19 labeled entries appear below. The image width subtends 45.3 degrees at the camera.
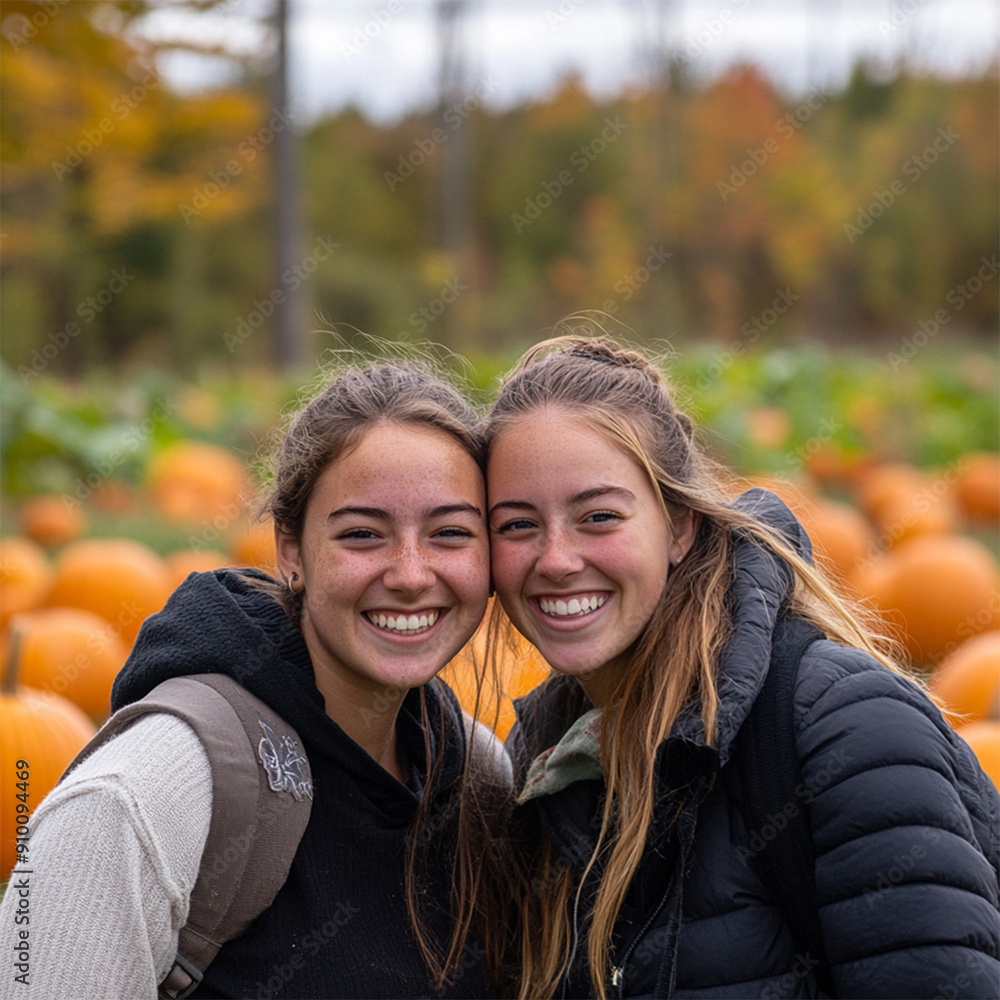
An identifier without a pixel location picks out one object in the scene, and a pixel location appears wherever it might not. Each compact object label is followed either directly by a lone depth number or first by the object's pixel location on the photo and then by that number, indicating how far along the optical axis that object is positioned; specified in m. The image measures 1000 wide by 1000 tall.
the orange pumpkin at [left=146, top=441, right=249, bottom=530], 9.55
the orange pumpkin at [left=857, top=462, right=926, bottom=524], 8.98
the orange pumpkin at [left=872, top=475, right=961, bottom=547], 8.02
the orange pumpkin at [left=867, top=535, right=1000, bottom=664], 6.12
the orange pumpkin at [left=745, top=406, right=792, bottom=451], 10.36
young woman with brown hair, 2.13
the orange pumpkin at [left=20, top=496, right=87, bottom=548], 8.54
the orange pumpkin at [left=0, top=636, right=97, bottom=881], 3.80
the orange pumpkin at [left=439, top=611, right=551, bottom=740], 2.99
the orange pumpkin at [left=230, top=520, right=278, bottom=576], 6.83
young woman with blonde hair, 1.91
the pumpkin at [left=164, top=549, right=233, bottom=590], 6.49
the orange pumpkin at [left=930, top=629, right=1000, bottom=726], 4.50
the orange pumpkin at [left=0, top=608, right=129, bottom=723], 5.03
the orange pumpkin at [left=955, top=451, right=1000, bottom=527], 9.40
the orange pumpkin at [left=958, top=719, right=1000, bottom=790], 3.56
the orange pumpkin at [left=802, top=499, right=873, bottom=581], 7.21
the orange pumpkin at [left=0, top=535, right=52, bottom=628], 6.20
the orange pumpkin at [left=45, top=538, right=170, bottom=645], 6.12
